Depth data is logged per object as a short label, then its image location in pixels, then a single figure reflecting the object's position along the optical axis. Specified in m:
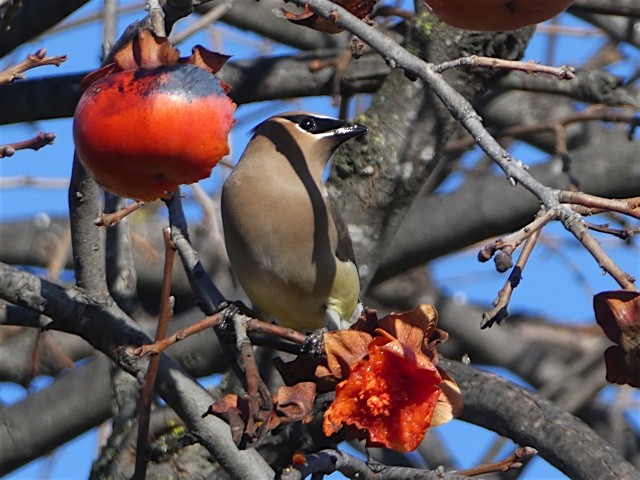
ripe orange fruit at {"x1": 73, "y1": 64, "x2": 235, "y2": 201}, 4.13
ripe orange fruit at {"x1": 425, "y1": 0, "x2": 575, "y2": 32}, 4.42
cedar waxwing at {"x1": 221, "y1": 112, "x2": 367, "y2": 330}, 7.13
